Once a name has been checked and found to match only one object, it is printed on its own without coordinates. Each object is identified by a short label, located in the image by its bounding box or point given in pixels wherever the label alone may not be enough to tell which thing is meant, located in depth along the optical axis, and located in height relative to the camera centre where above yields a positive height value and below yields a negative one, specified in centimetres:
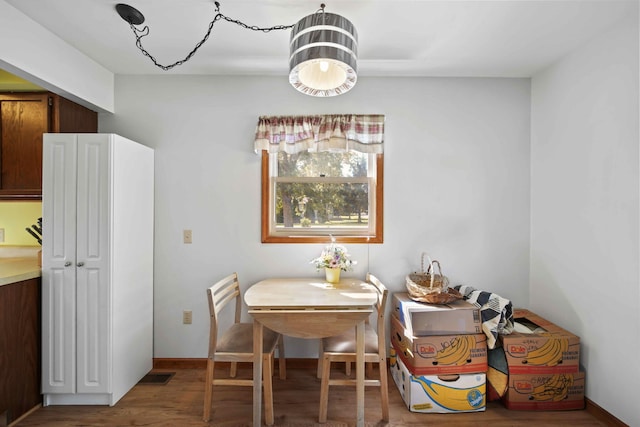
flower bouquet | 241 -37
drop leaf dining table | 186 -62
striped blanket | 210 -68
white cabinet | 208 -35
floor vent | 241 -127
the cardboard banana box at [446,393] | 207 -115
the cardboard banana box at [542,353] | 209 -90
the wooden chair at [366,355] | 193 -85
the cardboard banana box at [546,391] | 210 -115
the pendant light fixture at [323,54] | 141 +70
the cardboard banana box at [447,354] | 208 -90
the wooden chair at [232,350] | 192 -84
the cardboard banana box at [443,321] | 211 -70
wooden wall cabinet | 226 +53
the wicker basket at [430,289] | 224 -54
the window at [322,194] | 272 +15
